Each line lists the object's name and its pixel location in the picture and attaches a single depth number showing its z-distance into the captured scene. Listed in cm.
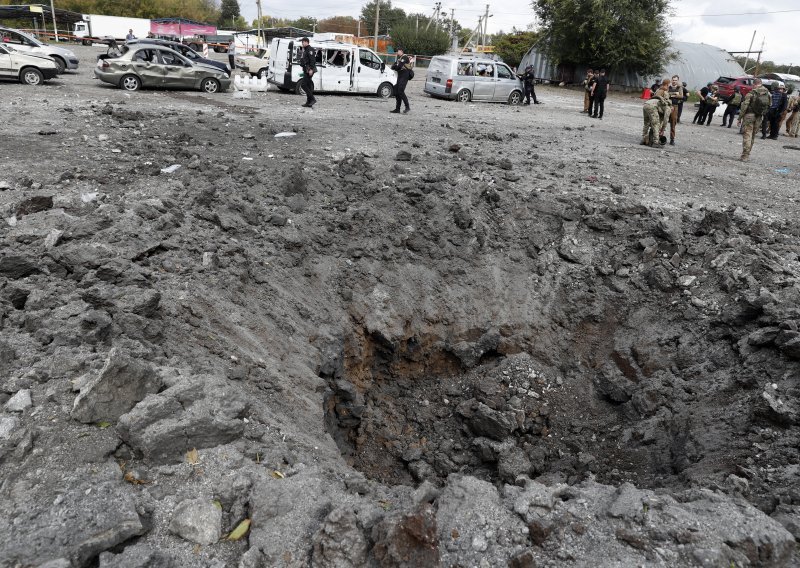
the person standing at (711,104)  1816
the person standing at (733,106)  1811
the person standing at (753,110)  1116
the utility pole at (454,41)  5195
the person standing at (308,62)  1310
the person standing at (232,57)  2379
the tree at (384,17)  6988
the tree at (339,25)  7823
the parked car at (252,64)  2092
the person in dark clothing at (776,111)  1573
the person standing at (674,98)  1257
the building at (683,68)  3034
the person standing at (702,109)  1867
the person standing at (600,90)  1648
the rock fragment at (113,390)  321
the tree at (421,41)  4662
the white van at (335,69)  1723
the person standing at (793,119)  1717
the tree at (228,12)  7604
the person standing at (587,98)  1795
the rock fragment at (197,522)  270
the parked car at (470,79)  1922
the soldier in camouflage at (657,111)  1183
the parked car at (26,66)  1493
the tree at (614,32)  2788
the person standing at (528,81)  1998
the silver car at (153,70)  1542
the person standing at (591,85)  1724
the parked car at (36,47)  1663
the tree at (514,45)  3634
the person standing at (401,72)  1397
